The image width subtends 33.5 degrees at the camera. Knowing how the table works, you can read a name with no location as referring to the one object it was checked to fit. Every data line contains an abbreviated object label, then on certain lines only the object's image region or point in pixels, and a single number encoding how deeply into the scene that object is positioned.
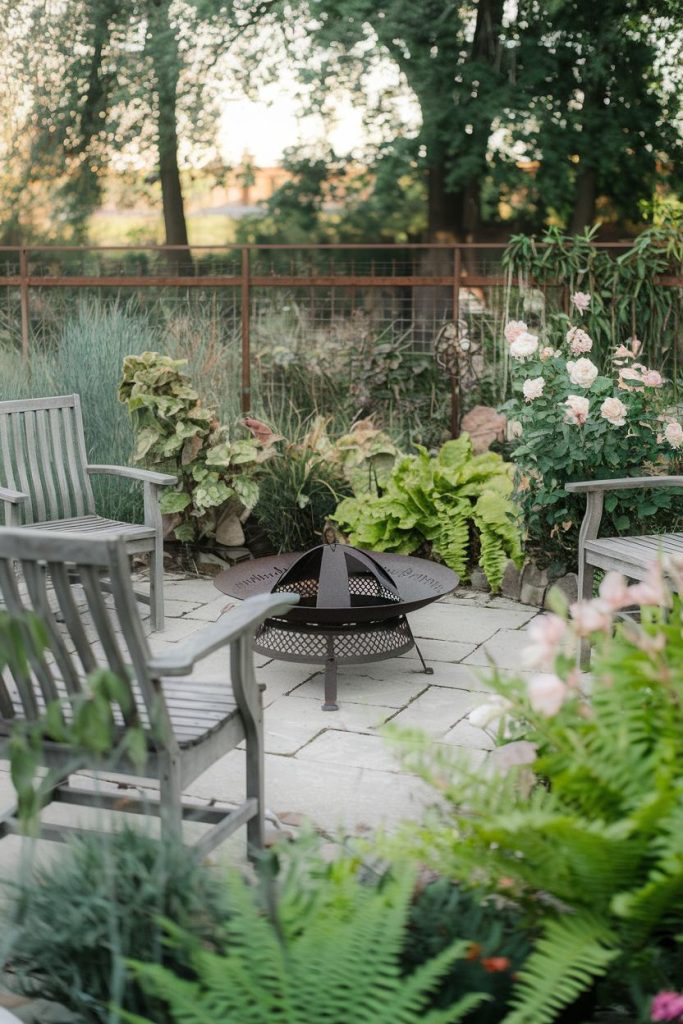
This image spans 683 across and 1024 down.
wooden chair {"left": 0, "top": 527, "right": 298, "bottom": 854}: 2.28
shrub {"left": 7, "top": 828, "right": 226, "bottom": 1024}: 1.92
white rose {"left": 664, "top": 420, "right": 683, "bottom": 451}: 4.97
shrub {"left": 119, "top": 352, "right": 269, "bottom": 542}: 5.79
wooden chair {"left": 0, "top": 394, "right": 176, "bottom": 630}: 4.89
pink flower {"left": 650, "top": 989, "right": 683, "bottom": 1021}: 1.71
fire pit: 4.05
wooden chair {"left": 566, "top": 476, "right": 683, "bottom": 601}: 4.27
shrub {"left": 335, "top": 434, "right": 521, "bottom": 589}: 5.62
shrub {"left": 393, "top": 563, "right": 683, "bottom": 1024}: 1.78
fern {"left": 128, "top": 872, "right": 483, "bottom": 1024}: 1.71
